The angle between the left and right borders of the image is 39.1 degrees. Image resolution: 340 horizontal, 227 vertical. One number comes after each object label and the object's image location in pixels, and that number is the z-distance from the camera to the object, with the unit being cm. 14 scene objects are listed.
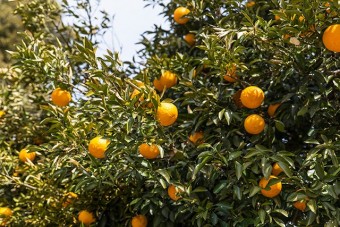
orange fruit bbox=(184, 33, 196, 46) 309
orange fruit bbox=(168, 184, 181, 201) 208
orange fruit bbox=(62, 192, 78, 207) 293
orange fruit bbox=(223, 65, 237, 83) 228
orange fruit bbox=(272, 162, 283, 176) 209
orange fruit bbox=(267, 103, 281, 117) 238
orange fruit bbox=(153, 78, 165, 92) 258
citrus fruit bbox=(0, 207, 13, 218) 303
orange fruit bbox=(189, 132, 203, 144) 241
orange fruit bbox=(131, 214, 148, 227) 250
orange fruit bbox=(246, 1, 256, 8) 294
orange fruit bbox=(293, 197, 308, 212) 202
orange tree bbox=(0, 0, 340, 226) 198
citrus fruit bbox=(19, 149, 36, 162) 309
